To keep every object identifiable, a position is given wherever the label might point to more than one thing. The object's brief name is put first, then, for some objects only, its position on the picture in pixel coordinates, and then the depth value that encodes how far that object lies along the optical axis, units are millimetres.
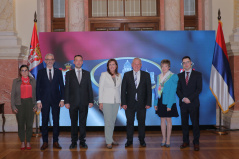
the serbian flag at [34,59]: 5863
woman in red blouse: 4461
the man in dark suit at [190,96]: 4367
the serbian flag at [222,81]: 5824
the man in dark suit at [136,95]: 4543
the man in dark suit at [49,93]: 4473
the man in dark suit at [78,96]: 4477
